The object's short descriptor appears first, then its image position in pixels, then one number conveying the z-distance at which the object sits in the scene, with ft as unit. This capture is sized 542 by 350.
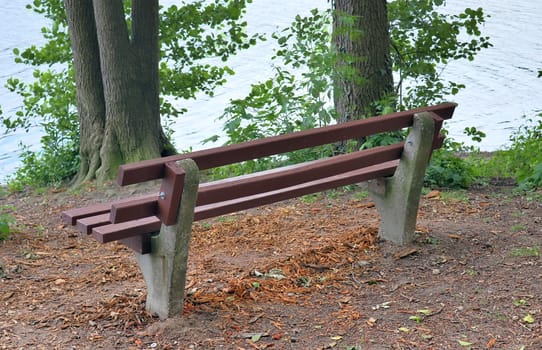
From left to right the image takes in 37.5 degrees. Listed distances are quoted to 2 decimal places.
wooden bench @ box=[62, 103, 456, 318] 13.07
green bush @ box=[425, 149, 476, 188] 24.40
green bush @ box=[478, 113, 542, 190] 23.73
